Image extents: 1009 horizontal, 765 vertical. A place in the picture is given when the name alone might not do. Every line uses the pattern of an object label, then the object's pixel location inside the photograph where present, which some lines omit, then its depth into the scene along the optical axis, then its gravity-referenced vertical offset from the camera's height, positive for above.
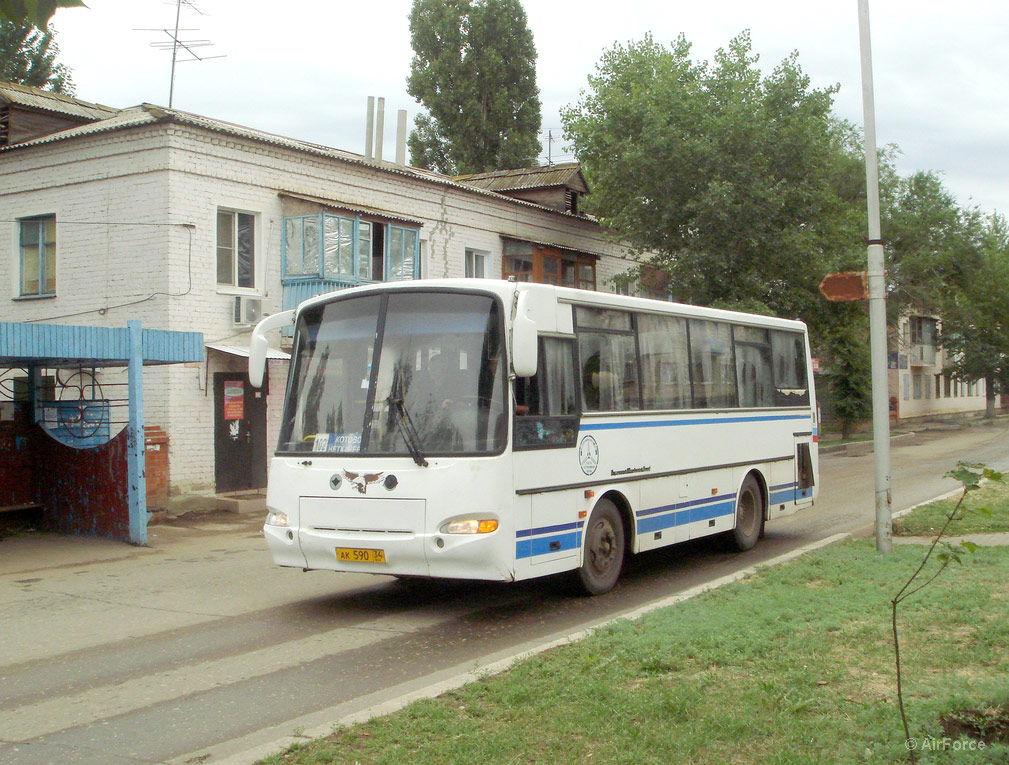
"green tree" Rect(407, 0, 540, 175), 46.06 +14.74
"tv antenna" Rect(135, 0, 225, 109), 26.14 +9.62
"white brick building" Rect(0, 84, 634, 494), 18.23 +3.49
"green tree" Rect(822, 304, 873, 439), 36.81 +1.04
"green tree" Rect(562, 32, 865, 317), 26.66 +6.20
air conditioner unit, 19.30 +1.98
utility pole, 10.86 +0.96
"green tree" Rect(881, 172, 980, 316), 42.09 +6.96
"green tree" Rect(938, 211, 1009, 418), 49.34 +4.54
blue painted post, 13.69 -0.42
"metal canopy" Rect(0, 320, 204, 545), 12.20 +0.84
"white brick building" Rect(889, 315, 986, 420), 58.75 +1.54
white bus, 8.38 -0.20
